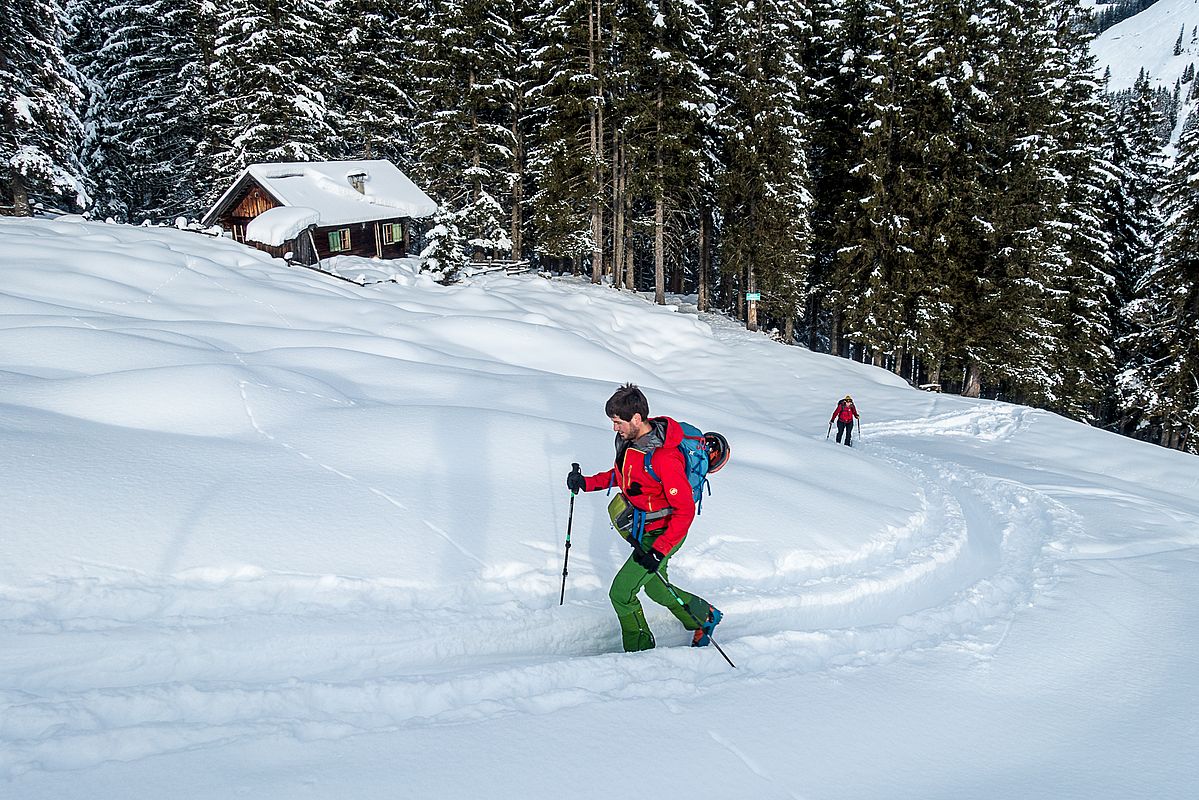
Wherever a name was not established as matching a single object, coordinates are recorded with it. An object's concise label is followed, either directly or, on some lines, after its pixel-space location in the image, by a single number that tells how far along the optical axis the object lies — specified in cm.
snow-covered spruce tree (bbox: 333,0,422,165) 3788
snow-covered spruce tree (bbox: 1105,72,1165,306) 2939
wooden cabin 2639
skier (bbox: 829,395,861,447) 1409
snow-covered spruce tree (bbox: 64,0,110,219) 3222
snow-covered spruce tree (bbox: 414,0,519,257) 3036
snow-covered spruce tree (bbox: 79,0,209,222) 3406
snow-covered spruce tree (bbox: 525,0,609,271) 2797
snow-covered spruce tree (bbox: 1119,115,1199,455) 2347
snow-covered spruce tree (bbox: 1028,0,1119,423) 2631
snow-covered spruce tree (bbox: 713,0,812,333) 2709
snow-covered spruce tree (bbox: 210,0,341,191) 3127
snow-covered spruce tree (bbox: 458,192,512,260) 3189
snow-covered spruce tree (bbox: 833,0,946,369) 2622
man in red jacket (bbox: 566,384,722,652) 438
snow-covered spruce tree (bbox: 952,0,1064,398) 2516
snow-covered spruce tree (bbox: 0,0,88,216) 2314
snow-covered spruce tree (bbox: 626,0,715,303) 2645
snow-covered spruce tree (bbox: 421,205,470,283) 2538
